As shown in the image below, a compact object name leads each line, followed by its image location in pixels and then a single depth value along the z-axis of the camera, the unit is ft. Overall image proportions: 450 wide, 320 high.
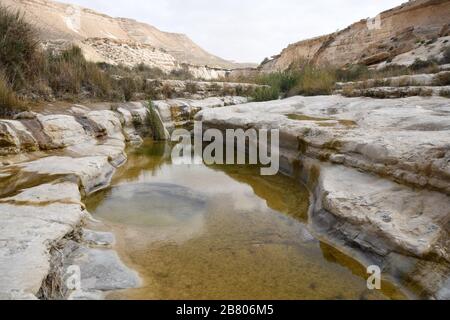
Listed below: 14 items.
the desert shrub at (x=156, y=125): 20.88
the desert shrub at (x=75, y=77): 19.94
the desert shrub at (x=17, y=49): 16.71
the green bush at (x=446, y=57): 30.91
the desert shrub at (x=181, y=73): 44.70
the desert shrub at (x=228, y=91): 33.86
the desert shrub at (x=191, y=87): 30.86
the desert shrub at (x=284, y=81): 31.96
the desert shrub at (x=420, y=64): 29.36
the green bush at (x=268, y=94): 29.58
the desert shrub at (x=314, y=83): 25.59
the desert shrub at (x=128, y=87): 24.69
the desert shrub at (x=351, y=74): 30.70
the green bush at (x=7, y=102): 13.67
